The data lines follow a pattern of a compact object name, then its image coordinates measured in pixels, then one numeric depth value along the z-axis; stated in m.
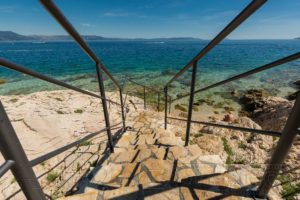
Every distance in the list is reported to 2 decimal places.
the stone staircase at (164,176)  1.25
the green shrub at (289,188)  1.25
